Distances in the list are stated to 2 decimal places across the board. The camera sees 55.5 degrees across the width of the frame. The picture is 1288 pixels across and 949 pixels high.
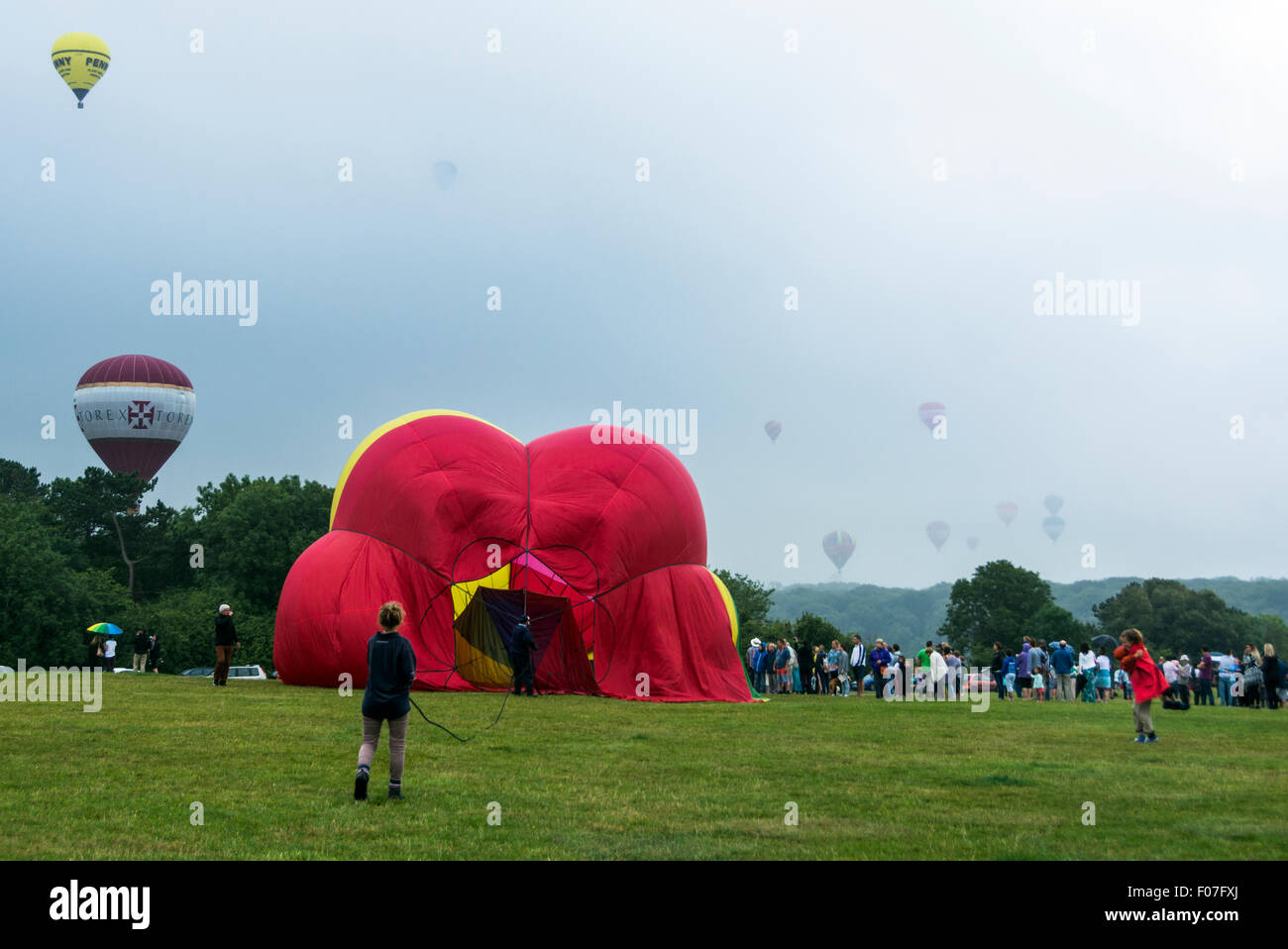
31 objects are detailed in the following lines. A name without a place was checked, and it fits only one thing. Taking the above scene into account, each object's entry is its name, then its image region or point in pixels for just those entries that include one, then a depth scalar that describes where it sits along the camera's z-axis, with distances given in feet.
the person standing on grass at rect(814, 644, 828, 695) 114.11
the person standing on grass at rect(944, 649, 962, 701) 101.91
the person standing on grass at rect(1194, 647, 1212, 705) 107.04
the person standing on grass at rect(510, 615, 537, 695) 83.56
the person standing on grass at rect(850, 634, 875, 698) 106.73
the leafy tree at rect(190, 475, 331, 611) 224.12
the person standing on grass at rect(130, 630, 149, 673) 125.58
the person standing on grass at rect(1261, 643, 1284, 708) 87.51
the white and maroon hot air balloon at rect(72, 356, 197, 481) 265.95
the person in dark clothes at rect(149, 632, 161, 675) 135.74
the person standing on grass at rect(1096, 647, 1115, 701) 107.76
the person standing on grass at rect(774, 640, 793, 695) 112.37
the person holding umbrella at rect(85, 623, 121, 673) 128.06
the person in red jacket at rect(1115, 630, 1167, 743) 56.24
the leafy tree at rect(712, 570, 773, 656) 299.17
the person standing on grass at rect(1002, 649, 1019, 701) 113.80
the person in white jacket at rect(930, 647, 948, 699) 99.81
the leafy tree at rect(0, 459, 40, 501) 275.18
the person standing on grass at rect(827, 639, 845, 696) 110.52
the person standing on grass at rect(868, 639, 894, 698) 100.83
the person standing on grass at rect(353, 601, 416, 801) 35.94
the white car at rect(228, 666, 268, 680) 165.95
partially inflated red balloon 87.15
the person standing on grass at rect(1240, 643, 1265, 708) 98.37
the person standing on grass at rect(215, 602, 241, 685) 80.59
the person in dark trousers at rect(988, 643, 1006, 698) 116.78
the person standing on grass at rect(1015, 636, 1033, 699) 106.01
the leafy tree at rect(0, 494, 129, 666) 183.52
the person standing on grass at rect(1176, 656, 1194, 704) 104.99
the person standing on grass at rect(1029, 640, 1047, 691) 106.92
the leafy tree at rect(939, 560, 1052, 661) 327.47
